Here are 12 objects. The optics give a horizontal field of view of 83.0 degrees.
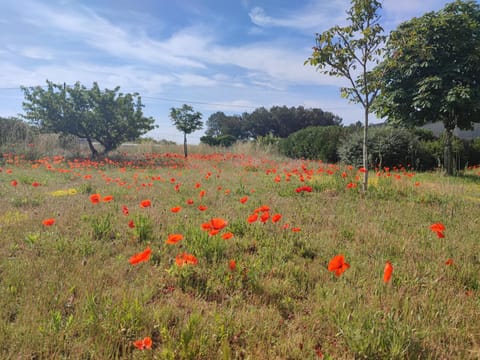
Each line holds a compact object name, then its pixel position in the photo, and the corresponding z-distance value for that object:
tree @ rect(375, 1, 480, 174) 9.02
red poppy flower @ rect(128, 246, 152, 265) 1.75
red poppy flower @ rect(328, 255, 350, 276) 1.73
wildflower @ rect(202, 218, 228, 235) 2.18
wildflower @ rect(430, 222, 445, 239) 2.22
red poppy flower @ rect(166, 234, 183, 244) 2.05
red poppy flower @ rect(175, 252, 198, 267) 2.08
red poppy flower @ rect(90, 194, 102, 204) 3.27
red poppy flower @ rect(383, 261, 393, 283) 1.61
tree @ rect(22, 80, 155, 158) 14.70
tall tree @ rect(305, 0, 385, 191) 5.64
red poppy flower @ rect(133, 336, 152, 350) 1.39
